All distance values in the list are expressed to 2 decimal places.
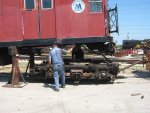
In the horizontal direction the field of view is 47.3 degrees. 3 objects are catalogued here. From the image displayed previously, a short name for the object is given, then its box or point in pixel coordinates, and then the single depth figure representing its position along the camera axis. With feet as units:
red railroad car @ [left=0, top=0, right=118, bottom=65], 22.26
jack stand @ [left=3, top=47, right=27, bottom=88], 22.13
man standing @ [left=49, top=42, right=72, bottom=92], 21.13
